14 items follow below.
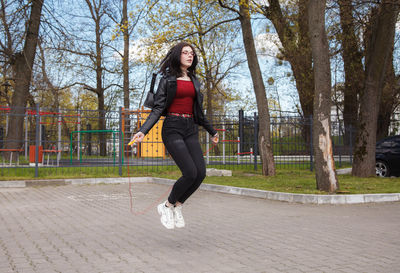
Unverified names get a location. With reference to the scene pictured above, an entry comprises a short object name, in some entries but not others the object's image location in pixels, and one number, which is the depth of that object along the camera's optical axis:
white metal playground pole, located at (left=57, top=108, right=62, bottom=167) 16.11
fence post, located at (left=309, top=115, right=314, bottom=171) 16.92
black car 14.10
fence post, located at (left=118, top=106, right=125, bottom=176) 14.33
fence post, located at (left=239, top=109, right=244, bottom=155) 16.81
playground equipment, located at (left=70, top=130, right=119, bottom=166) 15.35
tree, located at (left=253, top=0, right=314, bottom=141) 20.28
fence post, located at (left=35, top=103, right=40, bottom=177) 12.94
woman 4.73
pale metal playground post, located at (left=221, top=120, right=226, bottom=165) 17.52
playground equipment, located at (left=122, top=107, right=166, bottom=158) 15.46
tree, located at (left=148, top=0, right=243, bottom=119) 17.25
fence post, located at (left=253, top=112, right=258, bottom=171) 16.46
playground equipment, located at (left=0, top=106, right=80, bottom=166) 14.79
